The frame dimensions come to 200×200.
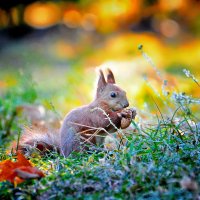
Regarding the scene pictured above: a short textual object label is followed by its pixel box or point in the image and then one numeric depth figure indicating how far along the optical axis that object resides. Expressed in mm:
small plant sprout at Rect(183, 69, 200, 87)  6465
